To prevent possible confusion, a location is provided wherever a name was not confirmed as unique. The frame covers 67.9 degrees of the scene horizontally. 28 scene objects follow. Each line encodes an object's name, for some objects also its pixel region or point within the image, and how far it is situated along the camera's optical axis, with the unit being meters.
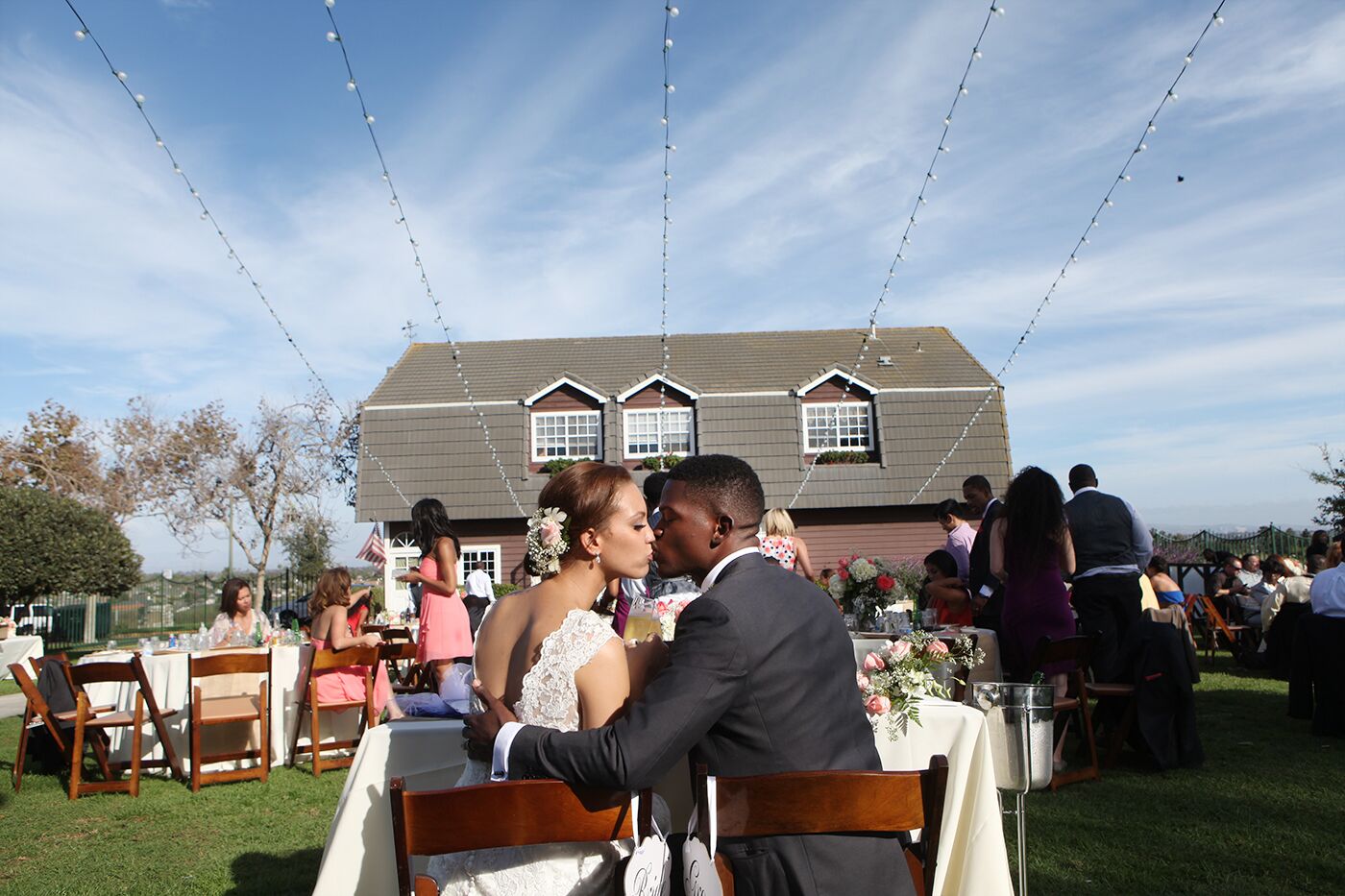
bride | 2.46
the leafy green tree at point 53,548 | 19.91
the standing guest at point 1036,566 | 6.45
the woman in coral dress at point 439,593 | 7.56
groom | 2.23
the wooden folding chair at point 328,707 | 7.37
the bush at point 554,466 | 23.78
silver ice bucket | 3.34
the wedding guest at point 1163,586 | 11.29
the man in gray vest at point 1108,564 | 7.21
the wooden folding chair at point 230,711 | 6.91
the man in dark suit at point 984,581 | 7.52
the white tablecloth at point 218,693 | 7.60
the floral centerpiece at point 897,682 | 3.39
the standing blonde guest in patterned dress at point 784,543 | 7.82
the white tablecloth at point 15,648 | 14.80
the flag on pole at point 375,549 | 24.33
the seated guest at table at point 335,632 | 7.88
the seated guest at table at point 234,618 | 8.41
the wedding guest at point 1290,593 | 10.40
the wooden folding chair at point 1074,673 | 6.09
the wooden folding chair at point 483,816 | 2.18
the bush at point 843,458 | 24.95
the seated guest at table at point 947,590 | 7.59
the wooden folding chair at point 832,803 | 2.20
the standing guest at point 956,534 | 8.70
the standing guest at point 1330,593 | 7.93
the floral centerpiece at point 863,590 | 7.90
